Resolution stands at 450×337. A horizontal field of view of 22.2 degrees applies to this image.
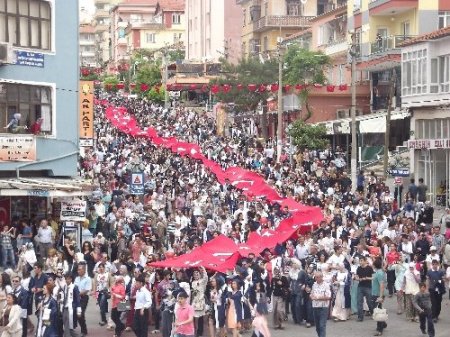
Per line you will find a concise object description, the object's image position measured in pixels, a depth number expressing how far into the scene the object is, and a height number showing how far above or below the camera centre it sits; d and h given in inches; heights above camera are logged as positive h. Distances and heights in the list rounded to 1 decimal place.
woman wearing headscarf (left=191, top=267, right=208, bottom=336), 859.4 -130.3
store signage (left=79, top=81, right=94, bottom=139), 1492.4 +16.7
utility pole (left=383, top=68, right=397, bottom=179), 1770.4 -35.6
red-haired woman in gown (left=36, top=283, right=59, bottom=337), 823.1 -139.6
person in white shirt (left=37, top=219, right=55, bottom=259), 1203.9 -123.2
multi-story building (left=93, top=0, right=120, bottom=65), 7378.9 +556.8
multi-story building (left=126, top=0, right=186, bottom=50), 5944.9 +486.6
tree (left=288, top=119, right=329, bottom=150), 2044.8 -26.4
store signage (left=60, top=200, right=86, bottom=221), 1178.0 -91.8
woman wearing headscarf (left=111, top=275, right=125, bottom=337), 877.2 -136.0
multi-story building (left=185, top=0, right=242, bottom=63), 4072.3 +344.4
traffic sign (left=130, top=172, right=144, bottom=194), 1385.3 -75.3
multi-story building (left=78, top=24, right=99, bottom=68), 7608.3 +415.7
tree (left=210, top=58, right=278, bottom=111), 2635.3 +97.9
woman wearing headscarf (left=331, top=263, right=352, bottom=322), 943.0 -144.9
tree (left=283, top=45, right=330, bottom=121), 2514.8 +119.8
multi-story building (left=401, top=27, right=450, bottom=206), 1710.1 +22.0
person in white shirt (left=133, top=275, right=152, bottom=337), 856.7 -139.9
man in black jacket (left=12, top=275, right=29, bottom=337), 856.9 -132.1
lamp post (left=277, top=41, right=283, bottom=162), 1968.8 +16.3
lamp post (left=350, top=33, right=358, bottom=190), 1642.5 -34.5
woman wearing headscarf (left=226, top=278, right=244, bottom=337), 840.3 -138.2
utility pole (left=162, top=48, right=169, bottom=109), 3459.6 +92.5
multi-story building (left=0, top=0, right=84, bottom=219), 1343.5 +31.0
